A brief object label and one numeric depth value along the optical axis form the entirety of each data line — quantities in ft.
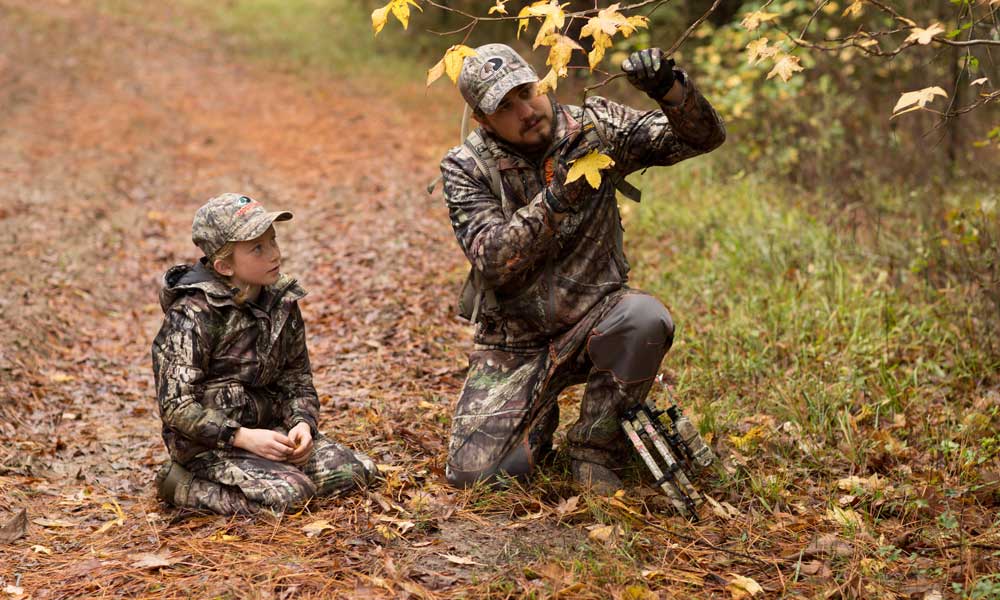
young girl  12.74
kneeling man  12.71
